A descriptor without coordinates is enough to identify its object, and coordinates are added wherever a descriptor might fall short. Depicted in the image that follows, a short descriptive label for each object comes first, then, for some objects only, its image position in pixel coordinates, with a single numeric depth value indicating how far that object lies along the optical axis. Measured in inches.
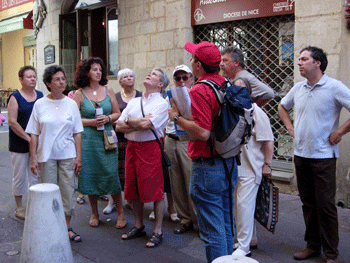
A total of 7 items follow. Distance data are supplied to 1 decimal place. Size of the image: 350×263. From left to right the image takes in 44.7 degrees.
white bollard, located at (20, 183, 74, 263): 142.3
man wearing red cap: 123.0
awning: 883.7
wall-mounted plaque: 499.2
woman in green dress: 200.1
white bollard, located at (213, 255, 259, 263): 89.2
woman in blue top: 215.6
